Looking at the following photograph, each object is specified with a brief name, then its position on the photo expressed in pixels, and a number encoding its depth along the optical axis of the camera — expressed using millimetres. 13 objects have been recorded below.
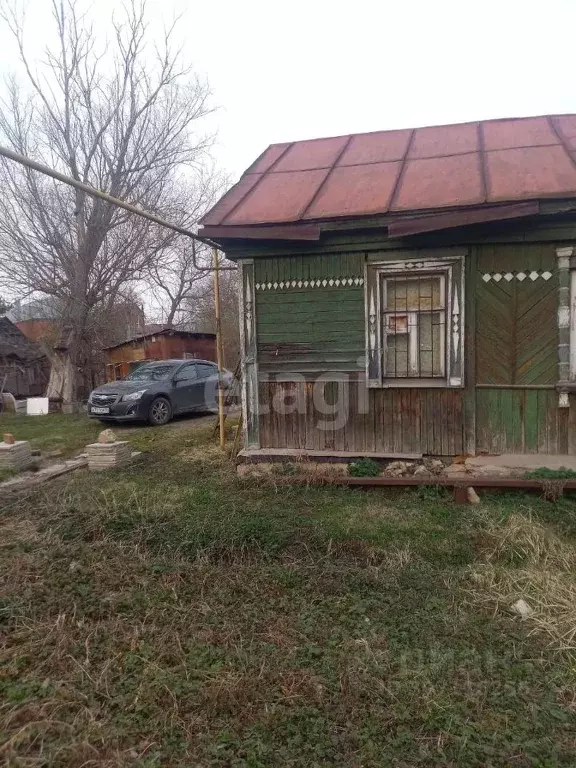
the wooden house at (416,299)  5355
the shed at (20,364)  19281
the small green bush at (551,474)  5133
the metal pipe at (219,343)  7352
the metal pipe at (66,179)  3160
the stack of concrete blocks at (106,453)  7133
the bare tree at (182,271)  17719
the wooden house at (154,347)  19688
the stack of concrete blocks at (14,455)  6969
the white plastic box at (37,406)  14648
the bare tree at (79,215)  15234
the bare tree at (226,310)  28297
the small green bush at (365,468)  5809
